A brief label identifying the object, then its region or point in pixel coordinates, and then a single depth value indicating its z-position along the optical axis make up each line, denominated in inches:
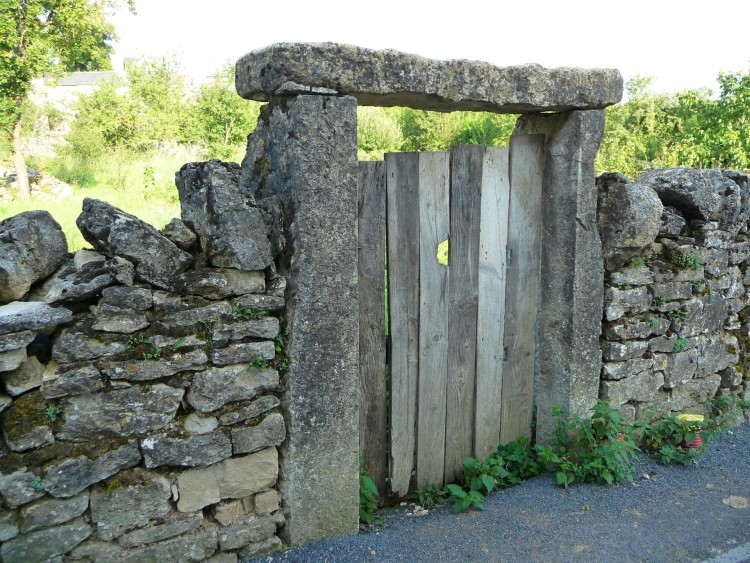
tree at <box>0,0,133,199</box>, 483.8
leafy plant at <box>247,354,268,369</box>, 99.7
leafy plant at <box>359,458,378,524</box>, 119.0
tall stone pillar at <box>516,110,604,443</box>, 133.3
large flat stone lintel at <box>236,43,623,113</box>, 98.7
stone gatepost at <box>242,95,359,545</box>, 101.4
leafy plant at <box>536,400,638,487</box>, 133.4
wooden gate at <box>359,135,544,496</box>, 123.3
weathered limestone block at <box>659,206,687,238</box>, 153.8
